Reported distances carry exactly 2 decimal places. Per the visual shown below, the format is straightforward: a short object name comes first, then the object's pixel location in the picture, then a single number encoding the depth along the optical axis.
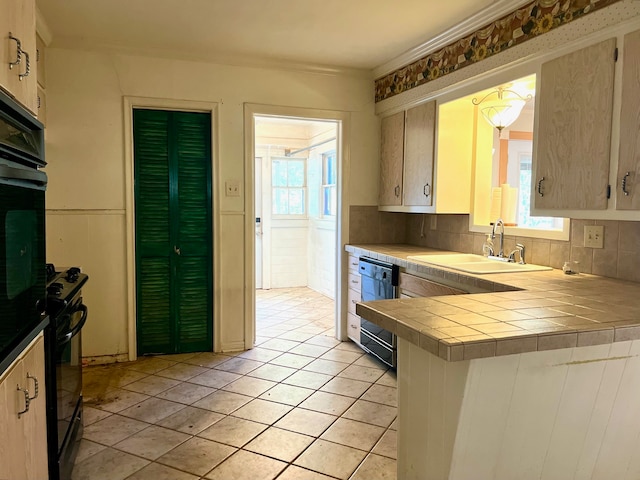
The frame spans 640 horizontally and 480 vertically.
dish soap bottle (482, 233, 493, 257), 3.19
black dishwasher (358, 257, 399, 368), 3.25
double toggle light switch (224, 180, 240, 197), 3.70
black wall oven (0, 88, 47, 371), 1.16
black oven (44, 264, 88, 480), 1.68
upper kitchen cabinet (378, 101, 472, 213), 3.38
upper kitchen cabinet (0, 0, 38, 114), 1.20
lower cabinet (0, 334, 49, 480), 1.15
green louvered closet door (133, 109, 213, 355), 3.57
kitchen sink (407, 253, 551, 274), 2.67
